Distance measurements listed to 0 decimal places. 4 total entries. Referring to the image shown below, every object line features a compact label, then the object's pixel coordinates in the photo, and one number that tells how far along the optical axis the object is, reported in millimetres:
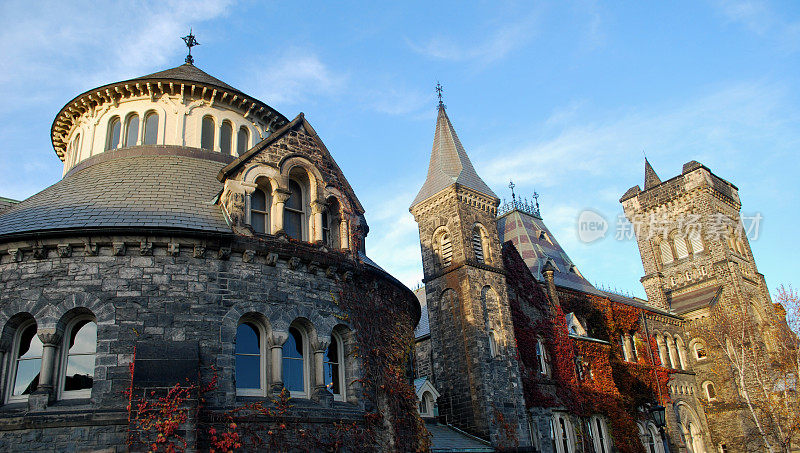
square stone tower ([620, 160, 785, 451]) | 41719
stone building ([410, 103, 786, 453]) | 26297
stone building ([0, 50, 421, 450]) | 12164
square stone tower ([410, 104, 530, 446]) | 24938
